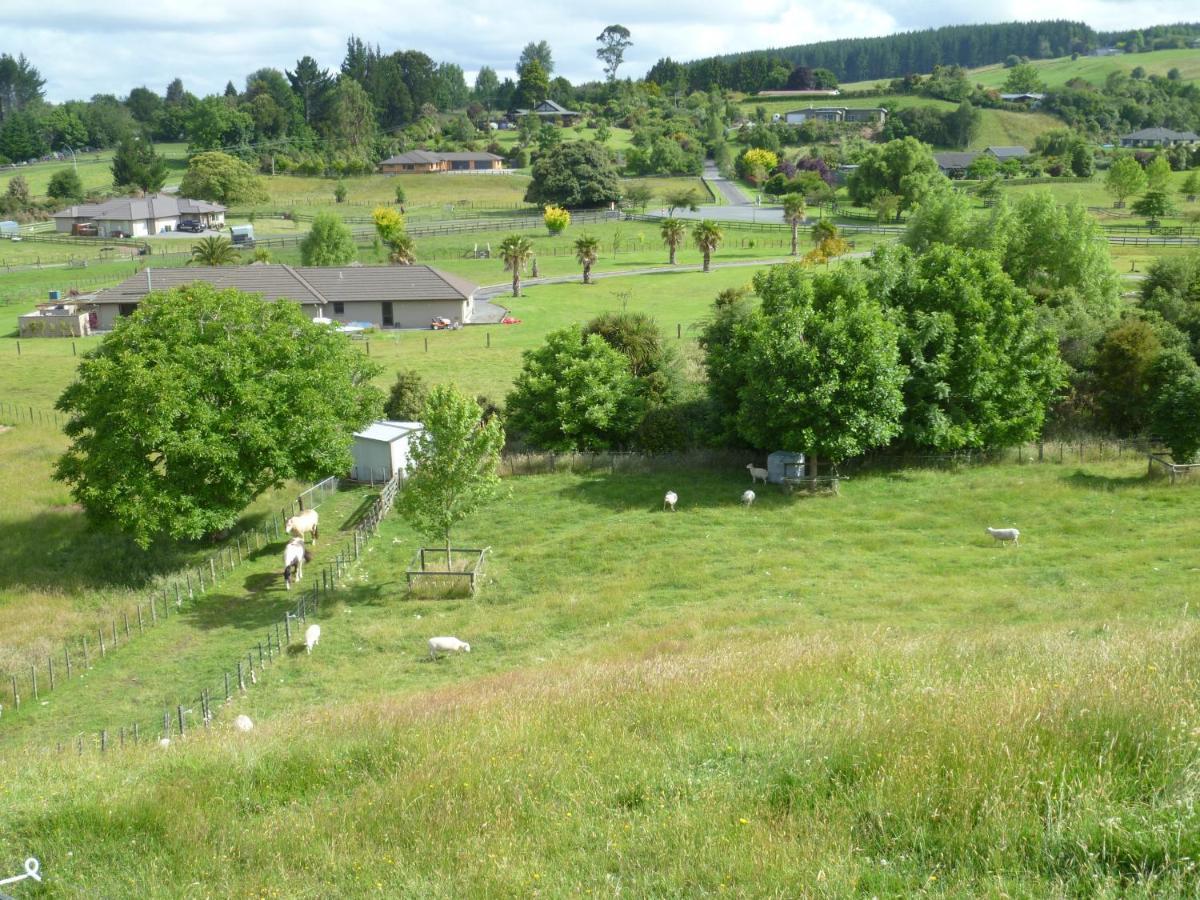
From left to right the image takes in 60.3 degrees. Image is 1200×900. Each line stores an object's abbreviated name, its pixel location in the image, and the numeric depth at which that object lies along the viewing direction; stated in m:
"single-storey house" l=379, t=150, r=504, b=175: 163.00
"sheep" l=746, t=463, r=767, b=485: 40.55
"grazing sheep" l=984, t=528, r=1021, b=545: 32.41
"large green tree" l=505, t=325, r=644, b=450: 42.75
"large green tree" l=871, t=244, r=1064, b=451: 40.72
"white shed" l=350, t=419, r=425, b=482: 41.91
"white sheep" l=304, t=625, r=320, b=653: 26.89
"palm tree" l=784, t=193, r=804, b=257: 101.31
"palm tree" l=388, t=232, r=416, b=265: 89.81
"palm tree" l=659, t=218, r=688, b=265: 94.88
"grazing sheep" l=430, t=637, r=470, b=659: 25.70
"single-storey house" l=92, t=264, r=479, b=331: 74.06
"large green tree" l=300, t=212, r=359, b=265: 91.75
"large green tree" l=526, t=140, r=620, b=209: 127.62
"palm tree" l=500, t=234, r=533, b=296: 82.62
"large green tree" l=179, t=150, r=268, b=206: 135.62
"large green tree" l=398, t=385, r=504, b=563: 31.78
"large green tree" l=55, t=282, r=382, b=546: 32.28
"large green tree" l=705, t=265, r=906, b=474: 37.97
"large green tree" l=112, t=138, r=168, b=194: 147.88
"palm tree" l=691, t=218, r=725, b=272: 88.62
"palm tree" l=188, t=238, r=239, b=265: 85.81
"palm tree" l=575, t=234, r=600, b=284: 84.88
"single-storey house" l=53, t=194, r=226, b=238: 122.94
